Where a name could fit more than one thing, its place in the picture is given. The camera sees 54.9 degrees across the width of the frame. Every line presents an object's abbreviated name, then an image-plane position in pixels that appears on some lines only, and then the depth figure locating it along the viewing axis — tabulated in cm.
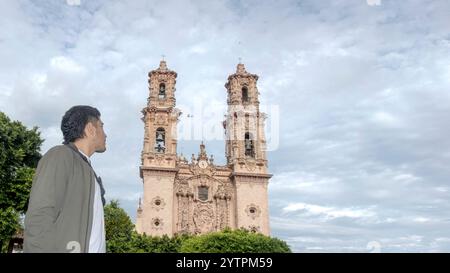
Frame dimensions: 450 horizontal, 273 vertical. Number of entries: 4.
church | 4153
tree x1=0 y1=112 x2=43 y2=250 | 2244
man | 308
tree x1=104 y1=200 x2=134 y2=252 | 3494
